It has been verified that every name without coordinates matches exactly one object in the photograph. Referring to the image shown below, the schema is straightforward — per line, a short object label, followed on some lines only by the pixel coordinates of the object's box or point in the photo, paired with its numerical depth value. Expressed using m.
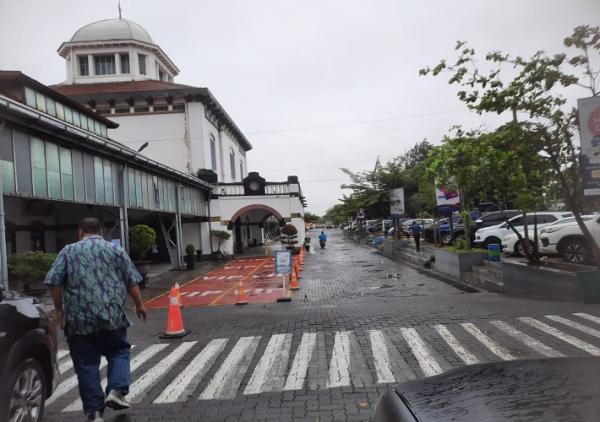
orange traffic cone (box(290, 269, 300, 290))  15.62
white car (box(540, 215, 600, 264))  13.56
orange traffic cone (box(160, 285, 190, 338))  8.37
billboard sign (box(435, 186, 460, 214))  18.80
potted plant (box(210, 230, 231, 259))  33.41
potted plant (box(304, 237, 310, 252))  39.00
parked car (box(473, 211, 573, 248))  20.36
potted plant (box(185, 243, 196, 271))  25.97
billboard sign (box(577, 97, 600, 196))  10.00
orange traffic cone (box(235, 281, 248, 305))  12.66
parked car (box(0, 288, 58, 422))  3.65
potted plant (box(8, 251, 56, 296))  11.98
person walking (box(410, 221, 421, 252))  25.27
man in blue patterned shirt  4.17
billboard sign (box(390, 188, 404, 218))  29.33
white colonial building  35.25
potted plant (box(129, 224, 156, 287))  18.80
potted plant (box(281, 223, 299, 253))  33.69
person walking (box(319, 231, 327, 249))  40.81
